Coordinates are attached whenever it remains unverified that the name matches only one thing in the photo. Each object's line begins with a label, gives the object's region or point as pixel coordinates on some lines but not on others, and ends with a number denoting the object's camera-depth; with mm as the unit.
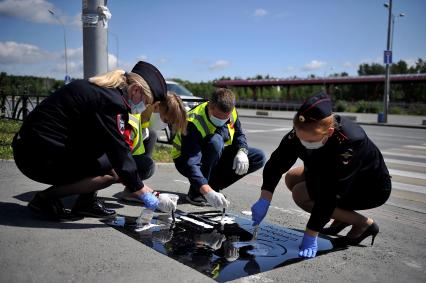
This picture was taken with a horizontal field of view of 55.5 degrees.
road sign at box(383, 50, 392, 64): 20266
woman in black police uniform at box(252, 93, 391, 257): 2684
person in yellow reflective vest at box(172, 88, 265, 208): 3938
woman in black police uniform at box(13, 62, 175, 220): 2916
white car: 13316
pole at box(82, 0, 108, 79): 5926
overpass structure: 29888
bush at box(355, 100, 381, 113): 34575
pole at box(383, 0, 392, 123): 20906
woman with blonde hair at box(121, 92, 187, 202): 3445
